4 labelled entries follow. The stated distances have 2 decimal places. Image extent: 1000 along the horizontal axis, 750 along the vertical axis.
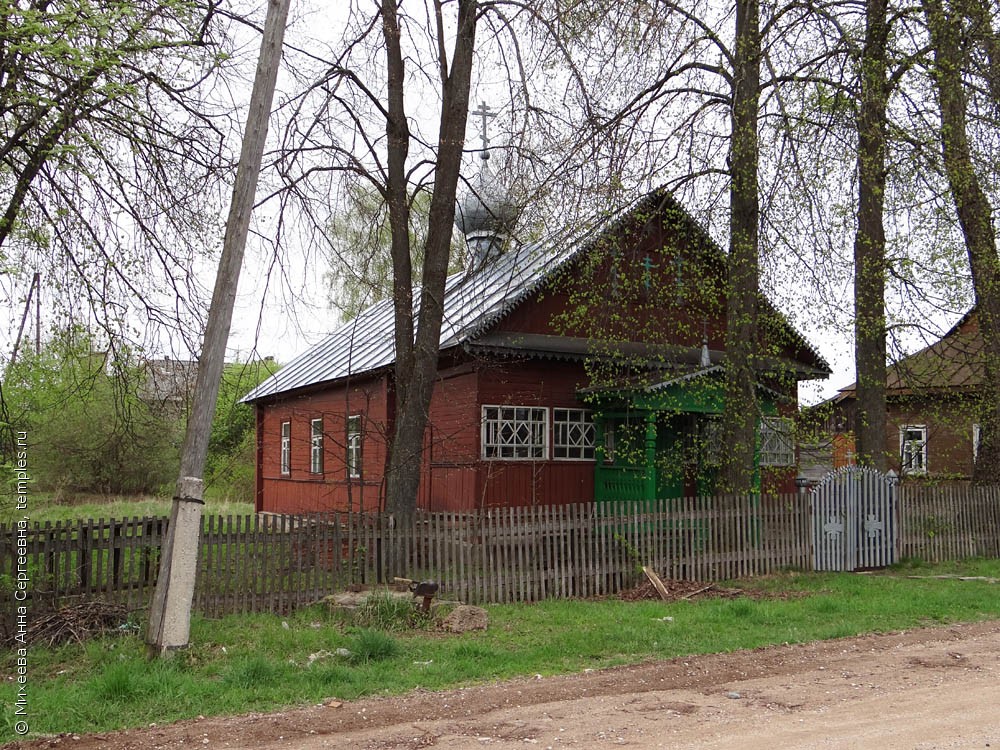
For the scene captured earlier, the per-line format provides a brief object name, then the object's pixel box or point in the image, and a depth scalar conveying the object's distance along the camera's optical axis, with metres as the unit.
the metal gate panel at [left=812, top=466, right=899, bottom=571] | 13.83
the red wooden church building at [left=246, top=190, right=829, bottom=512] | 14.27
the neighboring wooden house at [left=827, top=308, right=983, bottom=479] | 15.72
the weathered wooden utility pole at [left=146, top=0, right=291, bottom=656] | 7.43
